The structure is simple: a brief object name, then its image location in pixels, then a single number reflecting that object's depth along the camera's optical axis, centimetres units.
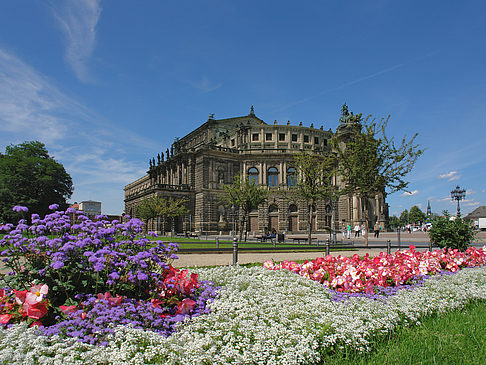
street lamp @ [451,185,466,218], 4388
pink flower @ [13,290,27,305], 416
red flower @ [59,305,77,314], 409
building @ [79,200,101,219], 15575
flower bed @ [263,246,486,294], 721
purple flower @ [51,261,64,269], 406
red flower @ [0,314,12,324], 401
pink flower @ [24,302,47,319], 401
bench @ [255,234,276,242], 3466
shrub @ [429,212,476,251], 1435
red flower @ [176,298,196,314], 476
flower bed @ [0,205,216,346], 403
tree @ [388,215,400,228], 12292
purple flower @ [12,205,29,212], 524
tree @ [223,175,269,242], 3566
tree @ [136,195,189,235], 4950
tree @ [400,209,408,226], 13300
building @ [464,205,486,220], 8760
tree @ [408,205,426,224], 12823
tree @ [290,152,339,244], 3150
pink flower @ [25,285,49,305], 405
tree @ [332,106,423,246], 2136
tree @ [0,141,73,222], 4456
